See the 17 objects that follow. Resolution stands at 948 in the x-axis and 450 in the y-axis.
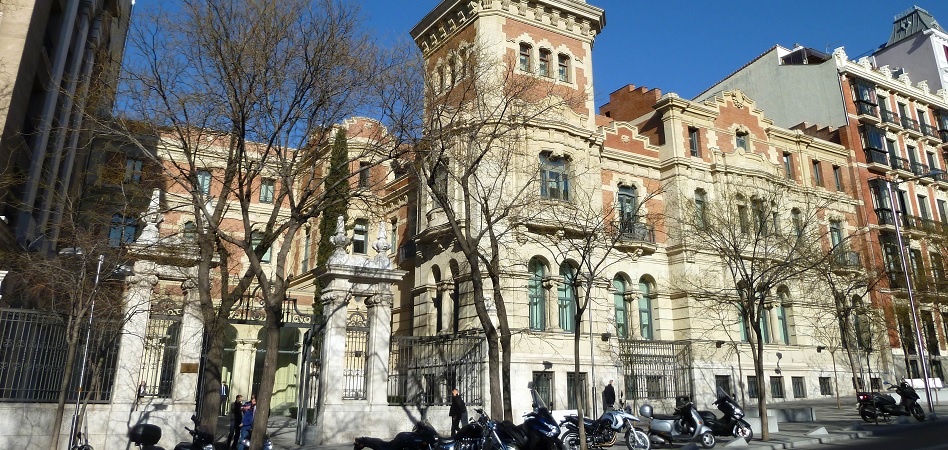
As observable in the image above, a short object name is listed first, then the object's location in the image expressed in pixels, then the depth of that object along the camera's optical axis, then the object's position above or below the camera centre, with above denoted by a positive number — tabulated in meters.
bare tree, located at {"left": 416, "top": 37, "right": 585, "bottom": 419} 15.05 +6.54
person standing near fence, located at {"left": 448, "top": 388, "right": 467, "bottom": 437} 15.35 -0.26
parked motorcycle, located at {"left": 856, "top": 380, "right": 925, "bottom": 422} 18.83 -0.19
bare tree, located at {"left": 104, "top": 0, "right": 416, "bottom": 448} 11.87 +5.43
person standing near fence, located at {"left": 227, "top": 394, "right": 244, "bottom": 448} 15.45 -0.50
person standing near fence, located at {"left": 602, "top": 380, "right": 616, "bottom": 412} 20.42 +0.06
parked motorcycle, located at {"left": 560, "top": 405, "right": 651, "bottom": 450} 13.95 -0.65
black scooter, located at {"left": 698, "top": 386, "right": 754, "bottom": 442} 15.52 -0.53
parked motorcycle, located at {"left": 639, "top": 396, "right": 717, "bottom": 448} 14.30 -0.61
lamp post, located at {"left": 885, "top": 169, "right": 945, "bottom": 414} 21.39 +2.59
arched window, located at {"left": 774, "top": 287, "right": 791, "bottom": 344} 29.25 +3.73
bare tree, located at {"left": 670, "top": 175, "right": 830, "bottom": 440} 25.70 +6.50
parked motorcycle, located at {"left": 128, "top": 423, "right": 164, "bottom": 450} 9.41 -0.52
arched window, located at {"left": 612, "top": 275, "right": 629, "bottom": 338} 25.84 +3.58
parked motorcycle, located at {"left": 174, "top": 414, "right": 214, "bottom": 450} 10.20 -0.68
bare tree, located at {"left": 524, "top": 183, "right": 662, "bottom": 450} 22.41 +5.73
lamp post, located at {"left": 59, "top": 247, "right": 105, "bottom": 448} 12.35 +0.59
